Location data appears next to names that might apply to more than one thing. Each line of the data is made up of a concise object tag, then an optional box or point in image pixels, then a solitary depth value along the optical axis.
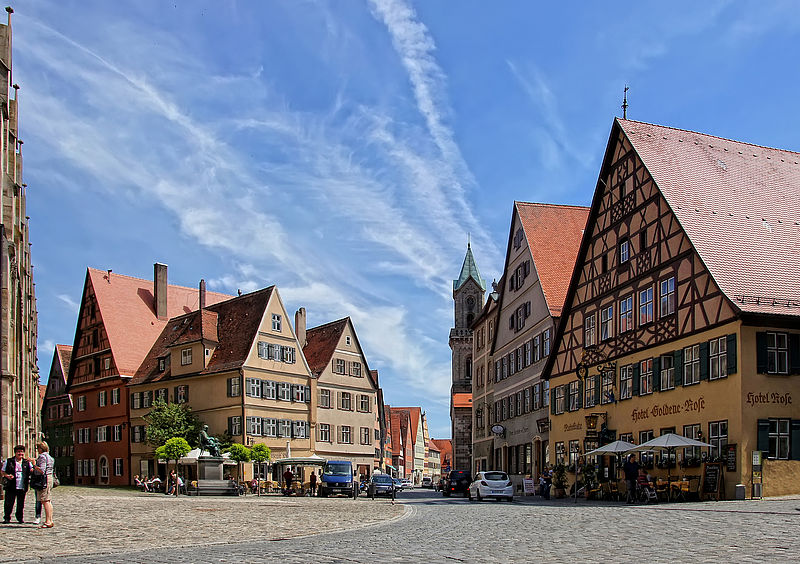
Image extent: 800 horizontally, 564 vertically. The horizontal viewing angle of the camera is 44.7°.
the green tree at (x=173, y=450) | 48.59
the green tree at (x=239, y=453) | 51.69
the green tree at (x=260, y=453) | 52.62
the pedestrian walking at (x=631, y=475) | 29.62
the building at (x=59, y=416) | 70.00
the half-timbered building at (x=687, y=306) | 27.38
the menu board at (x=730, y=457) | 27.27
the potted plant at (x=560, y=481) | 38.41
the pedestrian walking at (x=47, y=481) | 16.98
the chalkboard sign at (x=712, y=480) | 27.53
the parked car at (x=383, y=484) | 49.59
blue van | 45.69
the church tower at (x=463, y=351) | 87.69
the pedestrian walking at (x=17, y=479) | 17.52
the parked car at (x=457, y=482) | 50.09
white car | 36.26
